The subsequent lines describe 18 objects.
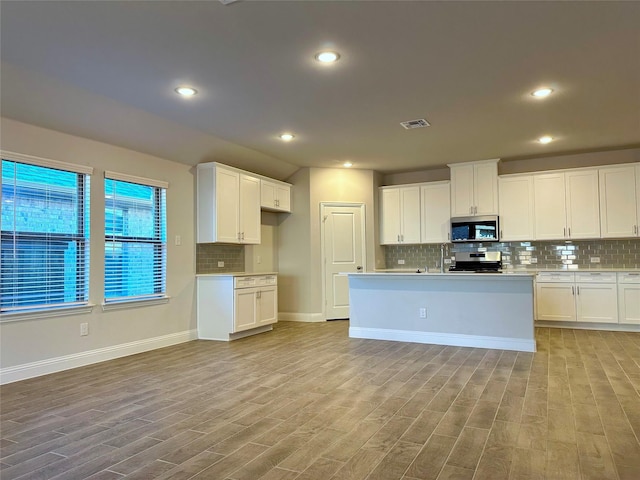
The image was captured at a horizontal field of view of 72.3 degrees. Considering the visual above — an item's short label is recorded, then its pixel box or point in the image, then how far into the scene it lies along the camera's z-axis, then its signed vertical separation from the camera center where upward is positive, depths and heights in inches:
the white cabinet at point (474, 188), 277.0 +38.3
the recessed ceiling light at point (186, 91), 155.8 +58.7
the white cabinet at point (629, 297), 236.8 -28.3
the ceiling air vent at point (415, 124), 198.8 +58.0
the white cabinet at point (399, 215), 305.3 +24.4
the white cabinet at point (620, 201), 246.5 +25.0
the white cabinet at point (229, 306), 227.6 -28.5
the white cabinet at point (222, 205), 234.4 +26.4
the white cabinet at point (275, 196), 271.7 +35.9
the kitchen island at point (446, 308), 195.5 -29.0
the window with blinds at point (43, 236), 157.8 +7.6
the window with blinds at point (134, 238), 195.8 +7.5
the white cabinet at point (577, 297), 242.8 -29.1
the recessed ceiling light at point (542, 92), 161.9 +58.1
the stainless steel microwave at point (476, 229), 274.7 +12.2
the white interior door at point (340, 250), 297.7 +0.3
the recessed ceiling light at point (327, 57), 130.8 +58.7
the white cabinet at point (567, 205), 255.6 +24.4
